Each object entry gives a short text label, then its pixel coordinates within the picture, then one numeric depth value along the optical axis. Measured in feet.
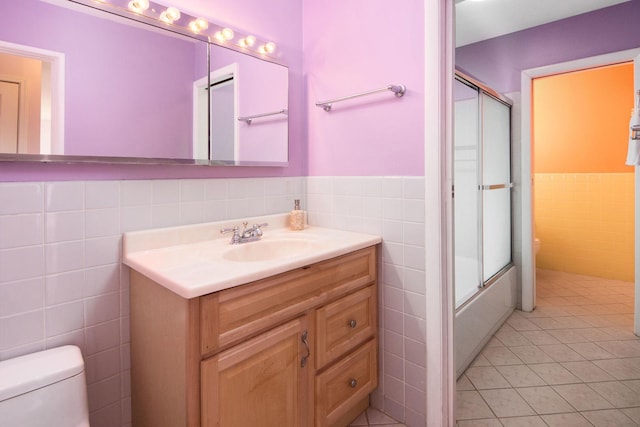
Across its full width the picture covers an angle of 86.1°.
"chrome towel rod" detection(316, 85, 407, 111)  5.03
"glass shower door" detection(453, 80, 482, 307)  7.72
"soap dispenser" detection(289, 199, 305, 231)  6.02
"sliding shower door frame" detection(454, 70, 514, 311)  7.85
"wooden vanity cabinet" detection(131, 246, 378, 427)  3.24
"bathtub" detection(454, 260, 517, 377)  6.37
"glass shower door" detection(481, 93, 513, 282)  8.27
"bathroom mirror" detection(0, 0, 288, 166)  3.56
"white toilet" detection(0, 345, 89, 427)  3.06
